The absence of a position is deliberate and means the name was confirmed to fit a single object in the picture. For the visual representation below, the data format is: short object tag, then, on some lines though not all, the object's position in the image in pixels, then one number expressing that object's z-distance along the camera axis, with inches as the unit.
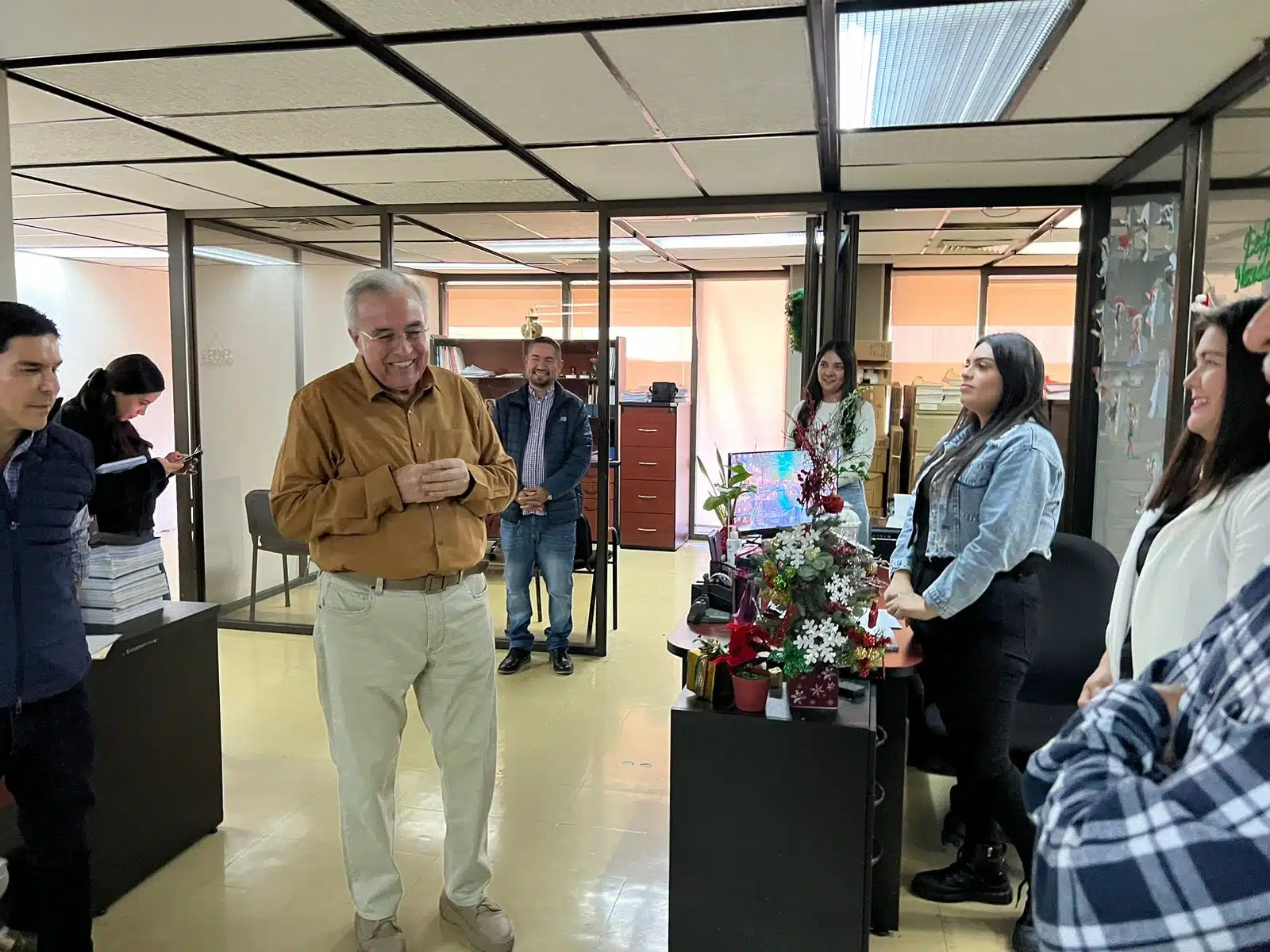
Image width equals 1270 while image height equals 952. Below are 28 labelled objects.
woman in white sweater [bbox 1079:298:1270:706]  49.1
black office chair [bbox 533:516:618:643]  194.1
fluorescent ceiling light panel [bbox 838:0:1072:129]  85.9
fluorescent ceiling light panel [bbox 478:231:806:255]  231.1
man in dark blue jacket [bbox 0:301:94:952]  72.7
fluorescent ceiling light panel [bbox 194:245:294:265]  200.7
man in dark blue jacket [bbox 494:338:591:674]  180.4
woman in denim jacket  87.9
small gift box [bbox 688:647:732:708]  80.8
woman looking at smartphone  140.3
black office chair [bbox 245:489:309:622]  209.6
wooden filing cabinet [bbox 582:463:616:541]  279.1
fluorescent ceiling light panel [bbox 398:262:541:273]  285.7
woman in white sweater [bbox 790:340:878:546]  151.4
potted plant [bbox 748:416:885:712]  76.1
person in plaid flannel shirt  26.7
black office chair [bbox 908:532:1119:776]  111.0
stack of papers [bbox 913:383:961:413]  259.9
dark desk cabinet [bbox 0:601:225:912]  96.7
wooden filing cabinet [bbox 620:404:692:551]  292.2
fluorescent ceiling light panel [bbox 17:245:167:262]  265.4
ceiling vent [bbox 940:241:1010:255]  233.6
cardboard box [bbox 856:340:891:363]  244.8
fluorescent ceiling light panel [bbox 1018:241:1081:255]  237.9
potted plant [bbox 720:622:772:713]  78.4
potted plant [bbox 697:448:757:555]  92.9
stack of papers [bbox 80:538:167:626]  98.8
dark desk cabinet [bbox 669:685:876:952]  77.7
